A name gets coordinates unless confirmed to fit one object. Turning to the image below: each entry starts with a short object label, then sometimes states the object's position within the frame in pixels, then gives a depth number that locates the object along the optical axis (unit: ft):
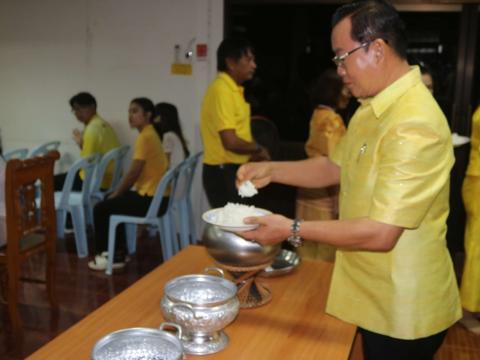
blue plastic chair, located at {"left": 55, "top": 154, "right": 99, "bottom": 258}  12.72
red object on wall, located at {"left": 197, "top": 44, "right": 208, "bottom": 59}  13.99
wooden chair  8.48
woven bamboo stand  5.08
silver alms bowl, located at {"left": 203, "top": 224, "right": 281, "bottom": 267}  4.96
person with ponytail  13.44
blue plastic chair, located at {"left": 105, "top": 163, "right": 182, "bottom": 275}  11.36
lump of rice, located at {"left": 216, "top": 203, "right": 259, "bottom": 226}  4.73
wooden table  4.30
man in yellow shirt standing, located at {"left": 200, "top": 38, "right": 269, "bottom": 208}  10.19
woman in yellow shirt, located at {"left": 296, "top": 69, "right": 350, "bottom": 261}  10.03
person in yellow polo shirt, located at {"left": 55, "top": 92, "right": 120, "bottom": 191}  13.94
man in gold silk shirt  3.96
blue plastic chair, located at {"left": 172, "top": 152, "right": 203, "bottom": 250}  12.00
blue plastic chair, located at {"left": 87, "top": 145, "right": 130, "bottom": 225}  13.46
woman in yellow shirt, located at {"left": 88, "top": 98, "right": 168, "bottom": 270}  11.94
